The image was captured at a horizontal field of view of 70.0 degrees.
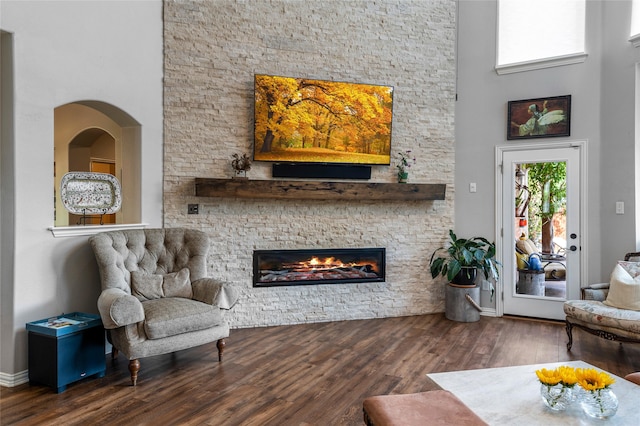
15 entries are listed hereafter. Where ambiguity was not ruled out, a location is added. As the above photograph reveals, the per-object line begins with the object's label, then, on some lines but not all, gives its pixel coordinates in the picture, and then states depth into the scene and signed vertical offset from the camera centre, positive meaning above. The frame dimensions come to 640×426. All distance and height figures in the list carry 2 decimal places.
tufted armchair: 3.34 -0.69
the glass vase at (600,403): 2.06 -0.87
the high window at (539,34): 5.12 +2.05
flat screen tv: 4.91 +0.98
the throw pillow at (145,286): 3.88 -0.66
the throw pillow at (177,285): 4.01 -0.68
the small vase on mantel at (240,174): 4.85 +0.38
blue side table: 3.20 -1.03
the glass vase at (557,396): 2.17 -0.89
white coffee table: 2.13 -1.07
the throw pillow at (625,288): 3.92 -0.67
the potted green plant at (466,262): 5.18 -0.59
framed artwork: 5.11 +1.06
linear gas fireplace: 5.04 -0.65
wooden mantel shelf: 4.67 +0.22
